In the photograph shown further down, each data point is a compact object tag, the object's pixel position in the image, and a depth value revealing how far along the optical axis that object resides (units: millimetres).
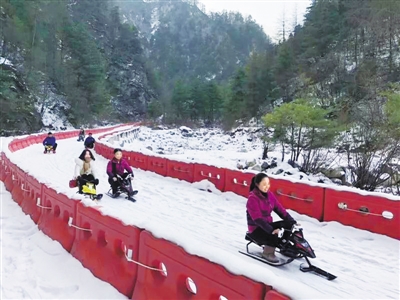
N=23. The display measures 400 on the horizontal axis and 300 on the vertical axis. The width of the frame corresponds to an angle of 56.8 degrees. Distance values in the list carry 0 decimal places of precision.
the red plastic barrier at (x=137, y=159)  15998
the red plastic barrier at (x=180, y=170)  13203
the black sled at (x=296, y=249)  5367
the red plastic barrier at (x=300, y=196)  8836
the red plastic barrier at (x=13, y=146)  21394
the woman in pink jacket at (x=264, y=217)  5461
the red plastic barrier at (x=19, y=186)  9224
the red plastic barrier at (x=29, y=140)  25812
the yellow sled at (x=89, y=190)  9078
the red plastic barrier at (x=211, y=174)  11867
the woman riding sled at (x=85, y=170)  9102
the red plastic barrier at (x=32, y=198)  7612
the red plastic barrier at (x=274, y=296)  2664
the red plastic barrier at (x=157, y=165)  14630
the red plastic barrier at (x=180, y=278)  2992
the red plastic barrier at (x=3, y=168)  12497
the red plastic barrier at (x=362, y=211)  7488
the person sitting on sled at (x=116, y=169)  10367
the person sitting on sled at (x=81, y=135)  30473
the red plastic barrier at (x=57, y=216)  6000
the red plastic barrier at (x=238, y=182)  10922
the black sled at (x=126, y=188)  10391
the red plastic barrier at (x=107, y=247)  4426
